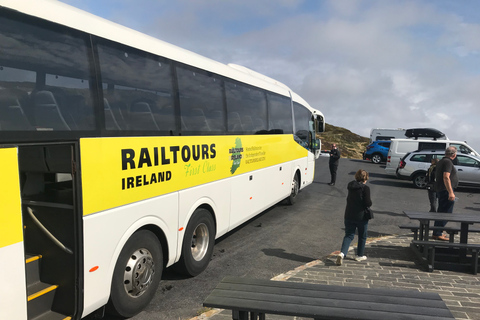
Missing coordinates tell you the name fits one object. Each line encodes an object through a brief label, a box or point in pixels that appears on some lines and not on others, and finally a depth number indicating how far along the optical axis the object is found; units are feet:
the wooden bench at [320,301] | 10.11
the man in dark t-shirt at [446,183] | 23.49
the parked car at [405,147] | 58.80
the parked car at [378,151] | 96.58
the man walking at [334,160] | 51.42
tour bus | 9.66
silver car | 49.78
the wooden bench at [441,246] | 19.08
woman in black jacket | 19.71
